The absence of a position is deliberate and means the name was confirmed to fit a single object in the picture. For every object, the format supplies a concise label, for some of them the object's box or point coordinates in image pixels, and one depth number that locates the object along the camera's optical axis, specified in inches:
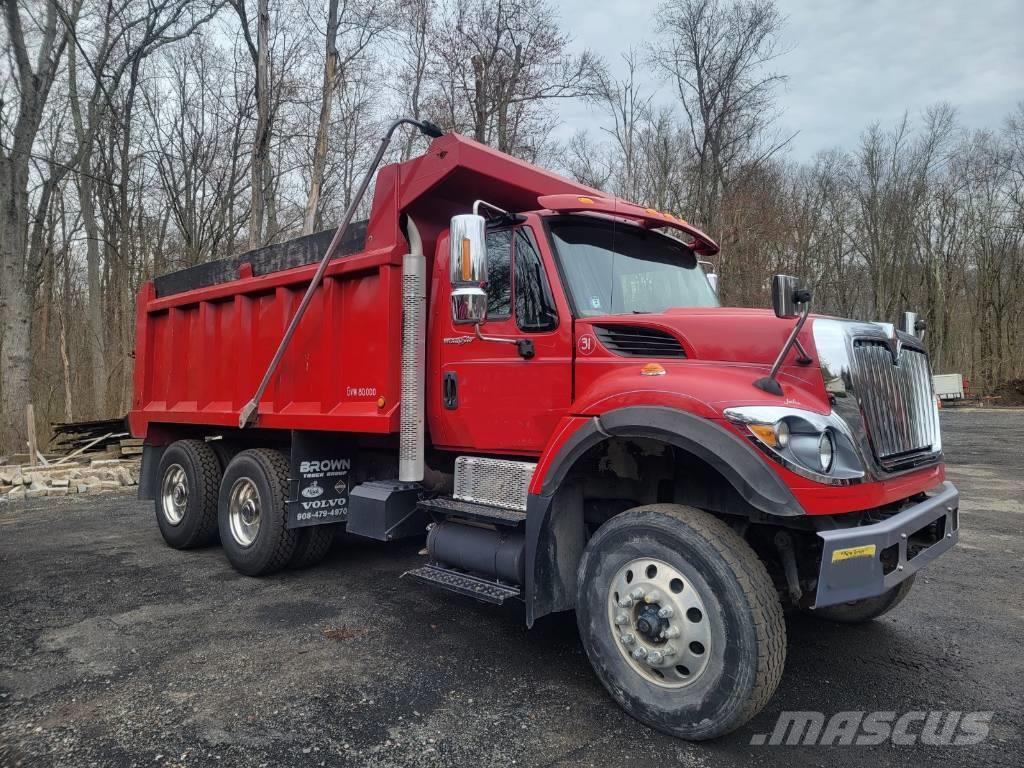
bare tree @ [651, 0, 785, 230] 762.8
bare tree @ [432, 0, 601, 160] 673.6
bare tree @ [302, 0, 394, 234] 550.0
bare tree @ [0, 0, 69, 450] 503.2
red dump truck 109.1
